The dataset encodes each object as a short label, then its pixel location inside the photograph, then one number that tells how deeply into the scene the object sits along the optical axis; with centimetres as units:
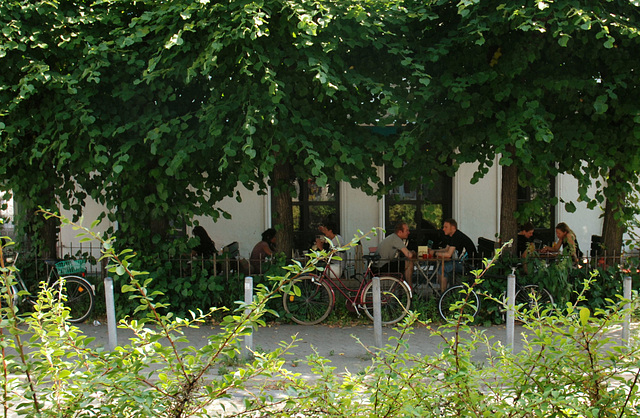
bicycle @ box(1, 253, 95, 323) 975
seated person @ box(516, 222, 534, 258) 1134
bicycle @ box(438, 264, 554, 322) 929
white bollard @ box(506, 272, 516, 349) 741
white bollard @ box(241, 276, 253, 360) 729
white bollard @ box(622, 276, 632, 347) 767
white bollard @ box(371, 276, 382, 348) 777
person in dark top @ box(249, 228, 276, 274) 1022
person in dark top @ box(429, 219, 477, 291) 1009
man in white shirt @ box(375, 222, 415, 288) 1021
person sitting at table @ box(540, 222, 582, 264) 1033
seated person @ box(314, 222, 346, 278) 1031
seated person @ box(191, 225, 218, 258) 1163
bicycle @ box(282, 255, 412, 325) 952
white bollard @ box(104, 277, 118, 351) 747
